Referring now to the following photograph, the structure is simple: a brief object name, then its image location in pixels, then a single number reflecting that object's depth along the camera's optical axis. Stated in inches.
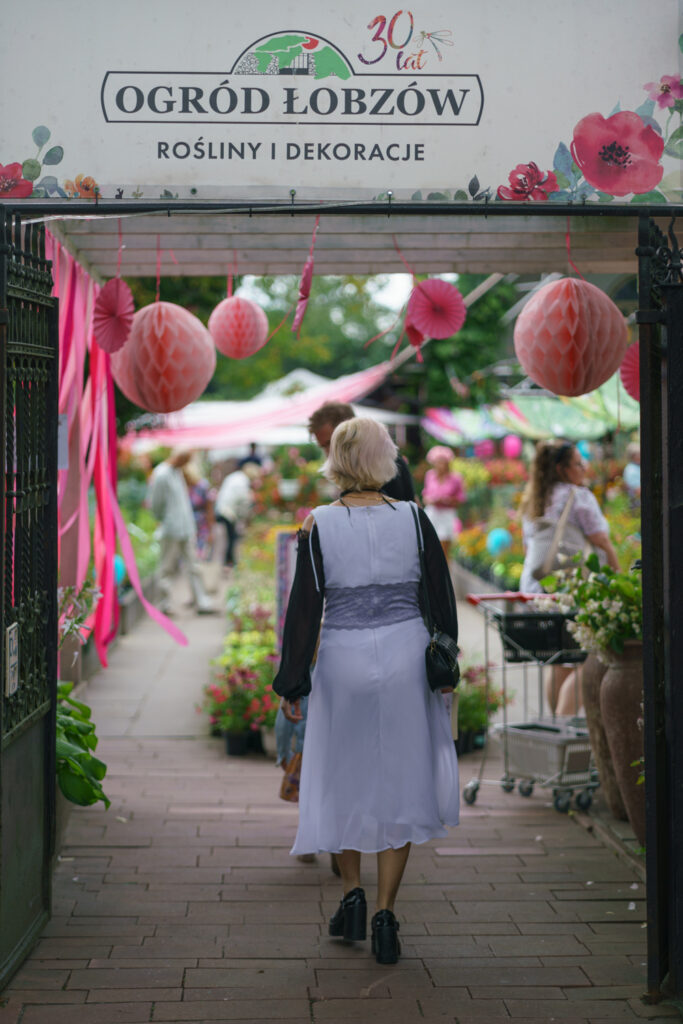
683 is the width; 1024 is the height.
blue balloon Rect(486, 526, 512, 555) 595.5
